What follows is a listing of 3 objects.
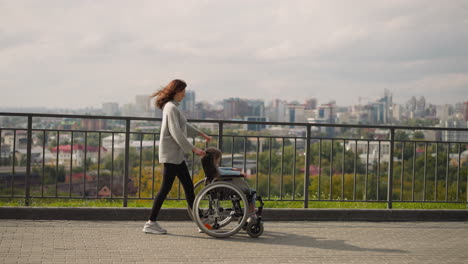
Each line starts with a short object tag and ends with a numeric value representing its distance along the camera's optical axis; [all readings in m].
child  7.48
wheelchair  7.39
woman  7.37
